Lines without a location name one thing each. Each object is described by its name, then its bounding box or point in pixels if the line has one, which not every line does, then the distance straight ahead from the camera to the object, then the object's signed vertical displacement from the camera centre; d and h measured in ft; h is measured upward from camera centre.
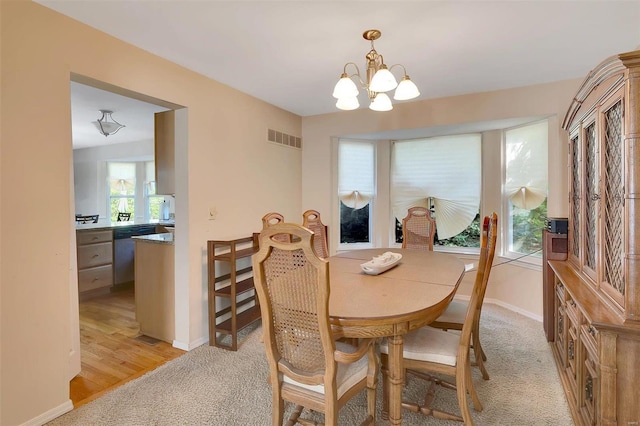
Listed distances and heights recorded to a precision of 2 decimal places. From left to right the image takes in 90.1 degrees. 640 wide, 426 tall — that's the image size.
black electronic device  8.73 -0.56
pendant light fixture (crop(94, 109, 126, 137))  13.21 +3.68
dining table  4.82 -1.60
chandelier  6.37 +2.56
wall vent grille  13.09 +3.05
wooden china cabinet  4.46 -0.92
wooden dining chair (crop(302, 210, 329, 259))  10.90 -0.72
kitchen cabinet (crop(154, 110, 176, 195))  9.81 +1.86
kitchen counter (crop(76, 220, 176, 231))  14.29 -0.70
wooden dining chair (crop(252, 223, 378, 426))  4.43 -1.87
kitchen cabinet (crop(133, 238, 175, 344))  9.95 -2.44
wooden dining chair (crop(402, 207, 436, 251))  11.53 -0.84
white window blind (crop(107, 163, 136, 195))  22.42 +2.31
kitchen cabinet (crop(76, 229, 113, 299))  13.88 -2.25
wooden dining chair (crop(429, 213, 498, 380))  6.72 -2.59
